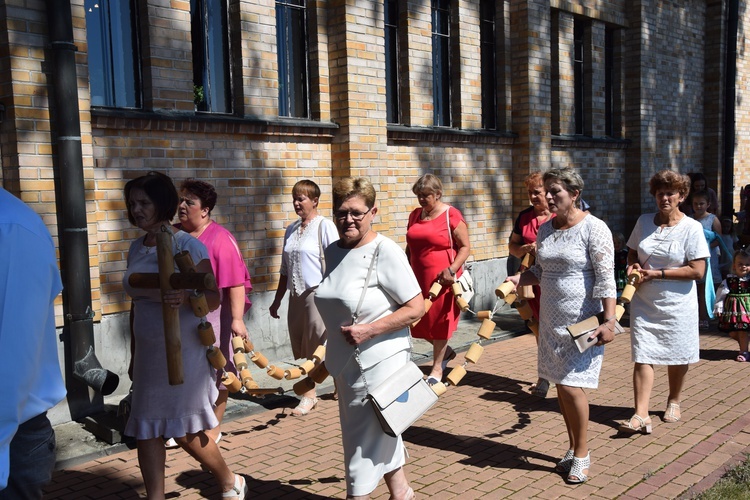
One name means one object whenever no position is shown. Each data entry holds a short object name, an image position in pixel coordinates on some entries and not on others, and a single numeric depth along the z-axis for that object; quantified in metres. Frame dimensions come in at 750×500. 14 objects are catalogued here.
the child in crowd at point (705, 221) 8.65
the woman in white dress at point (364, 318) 3.70
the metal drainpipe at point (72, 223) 6.05
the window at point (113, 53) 7.05
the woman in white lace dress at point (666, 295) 5.64
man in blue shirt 1.87
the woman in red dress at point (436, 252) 6.75
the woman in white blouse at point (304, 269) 6.14
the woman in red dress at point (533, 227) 6.53
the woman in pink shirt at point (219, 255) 5.01
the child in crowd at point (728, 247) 9.52
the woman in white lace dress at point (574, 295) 4.64
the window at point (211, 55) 7.91
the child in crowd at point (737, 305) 7.97
